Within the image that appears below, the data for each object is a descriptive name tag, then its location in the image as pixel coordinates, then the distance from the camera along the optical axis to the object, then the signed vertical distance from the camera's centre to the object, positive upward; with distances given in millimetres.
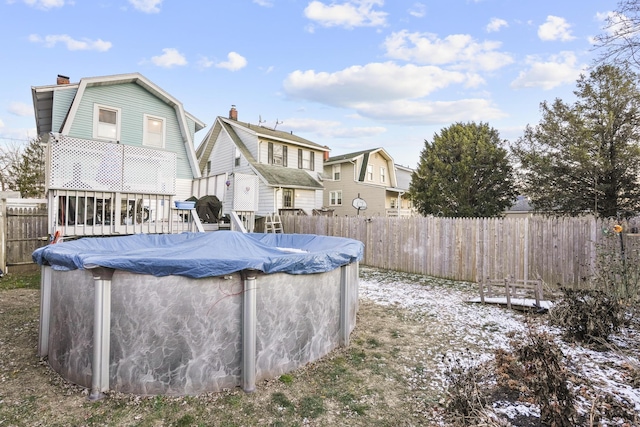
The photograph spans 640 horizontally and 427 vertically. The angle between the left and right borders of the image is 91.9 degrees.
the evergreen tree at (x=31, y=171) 18281 +2286
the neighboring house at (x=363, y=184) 19500 +1950
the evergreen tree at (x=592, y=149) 11375 +2668
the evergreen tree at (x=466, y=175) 15312 +2071
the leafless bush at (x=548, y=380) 2082 -1251
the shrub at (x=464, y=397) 2270 -1406
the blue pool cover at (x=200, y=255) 2691 -497
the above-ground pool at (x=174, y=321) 2711 -1010
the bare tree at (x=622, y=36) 4742 +2837
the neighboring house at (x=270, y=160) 16312 +3087
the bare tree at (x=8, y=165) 19188 +2693
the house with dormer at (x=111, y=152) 6527 +1443
